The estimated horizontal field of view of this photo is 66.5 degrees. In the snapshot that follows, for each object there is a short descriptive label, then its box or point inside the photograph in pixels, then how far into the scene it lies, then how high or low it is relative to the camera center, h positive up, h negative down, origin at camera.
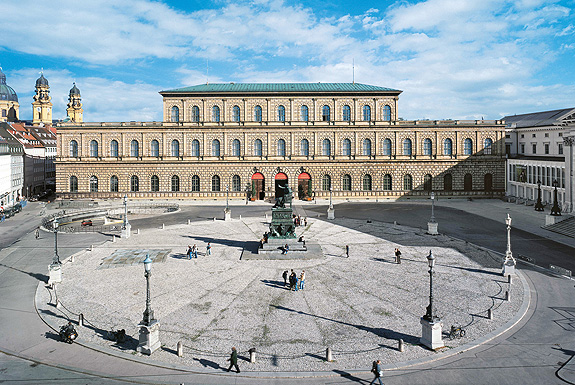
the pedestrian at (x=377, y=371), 17.45 -7.43
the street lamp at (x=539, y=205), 63.75 -3.16
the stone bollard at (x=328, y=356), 19.78 -7.67
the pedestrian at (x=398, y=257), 35.91 -5.94
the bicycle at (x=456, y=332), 21.95 -7.47
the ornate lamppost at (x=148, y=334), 20.53 -6.86
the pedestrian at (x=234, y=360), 18.81 -7.43
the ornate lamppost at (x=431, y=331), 20.78 -6.98
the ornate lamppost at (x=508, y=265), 32.34 -6.00
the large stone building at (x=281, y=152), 80.75 +6.49
